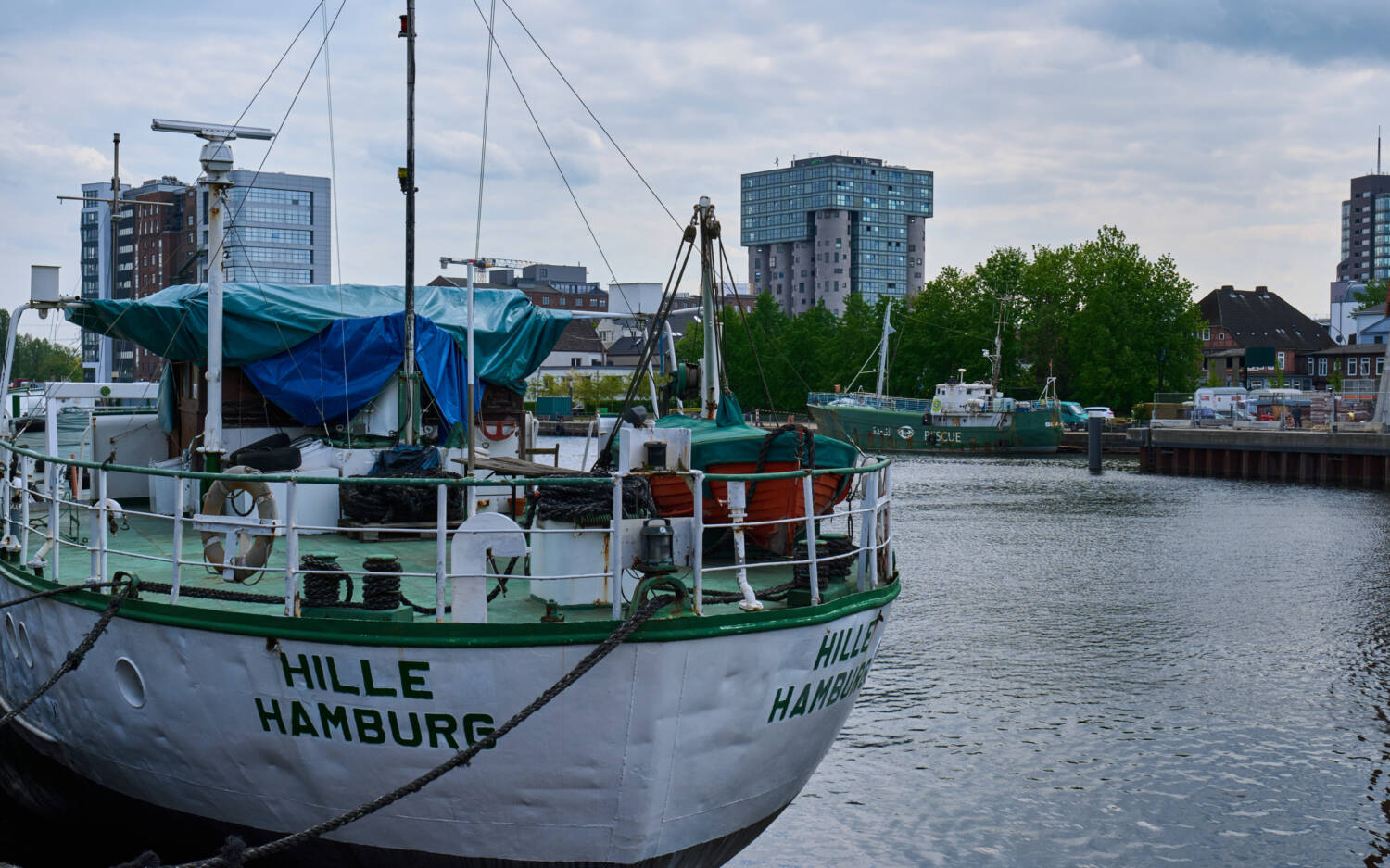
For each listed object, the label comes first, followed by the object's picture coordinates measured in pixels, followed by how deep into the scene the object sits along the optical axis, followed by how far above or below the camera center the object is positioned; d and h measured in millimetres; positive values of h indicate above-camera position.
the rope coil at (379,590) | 8406 -1363
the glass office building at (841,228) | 192375 +26945
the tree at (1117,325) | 89312 +5755
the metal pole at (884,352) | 83875 +3200
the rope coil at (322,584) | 8539 -1358
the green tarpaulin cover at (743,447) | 10578 -440
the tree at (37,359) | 143750 +3306
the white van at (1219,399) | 78688 +377
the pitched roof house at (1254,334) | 120188 +7192
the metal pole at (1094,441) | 60250 -1890
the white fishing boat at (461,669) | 8148 -1931
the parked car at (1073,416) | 83625 -928
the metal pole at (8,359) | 13805 +279
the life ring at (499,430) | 15211 -464
